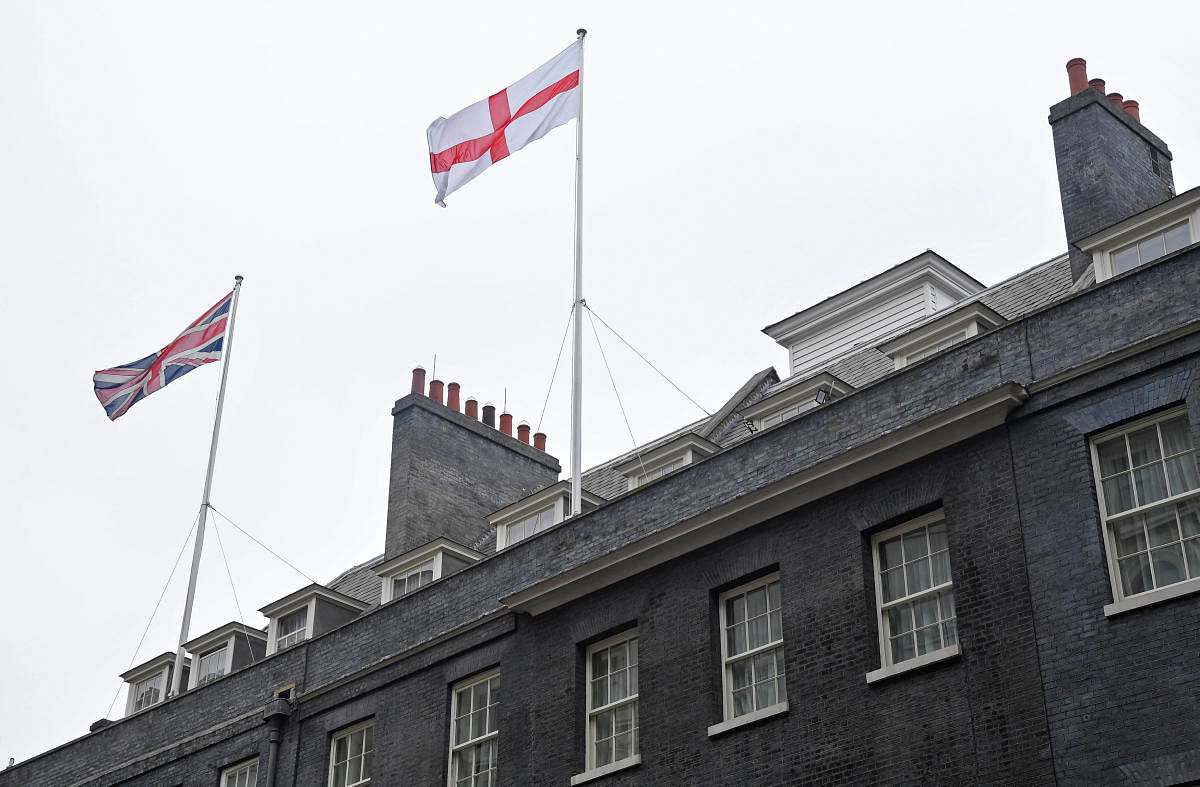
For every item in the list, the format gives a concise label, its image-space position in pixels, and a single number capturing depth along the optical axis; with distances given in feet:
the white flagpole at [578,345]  89.35
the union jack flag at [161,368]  121.90
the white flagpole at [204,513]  114.32
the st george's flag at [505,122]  100.58
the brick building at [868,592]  61.93
